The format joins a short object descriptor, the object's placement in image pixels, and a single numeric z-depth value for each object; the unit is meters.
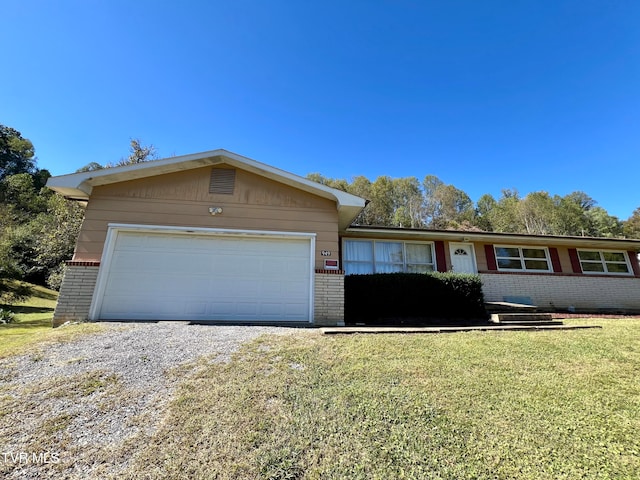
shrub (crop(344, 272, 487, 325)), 8.27
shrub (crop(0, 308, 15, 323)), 8.08
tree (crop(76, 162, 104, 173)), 26.48
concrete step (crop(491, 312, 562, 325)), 6.93
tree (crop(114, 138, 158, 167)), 18.89
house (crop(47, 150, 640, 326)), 6.83
